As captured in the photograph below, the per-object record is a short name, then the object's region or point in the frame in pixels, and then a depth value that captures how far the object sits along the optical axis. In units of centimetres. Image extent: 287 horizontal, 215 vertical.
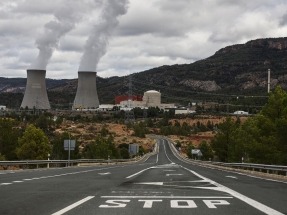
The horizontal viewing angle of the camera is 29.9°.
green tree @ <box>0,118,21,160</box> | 8188
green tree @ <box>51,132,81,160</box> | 8669
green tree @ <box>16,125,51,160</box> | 7644
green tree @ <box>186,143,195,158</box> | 11895
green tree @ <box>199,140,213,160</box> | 10900
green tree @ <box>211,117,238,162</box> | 8825
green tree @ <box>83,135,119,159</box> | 9112
